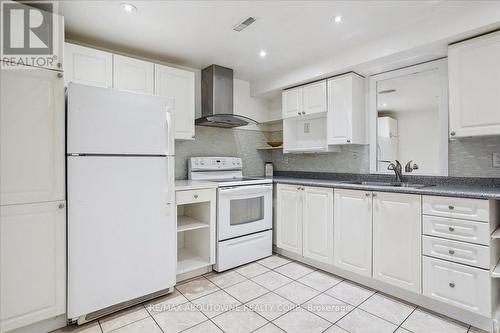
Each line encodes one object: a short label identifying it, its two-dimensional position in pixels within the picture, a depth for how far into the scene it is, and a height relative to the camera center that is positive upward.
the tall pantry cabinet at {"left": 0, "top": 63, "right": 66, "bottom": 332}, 1.63 -0.19
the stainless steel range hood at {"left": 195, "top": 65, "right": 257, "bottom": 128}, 3.21 +0.88
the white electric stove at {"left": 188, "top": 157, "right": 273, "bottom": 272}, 2.76 -0.53
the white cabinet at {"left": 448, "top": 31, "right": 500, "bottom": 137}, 1.95 +0.63
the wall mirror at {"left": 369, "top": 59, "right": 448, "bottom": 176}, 2.49 +0.50
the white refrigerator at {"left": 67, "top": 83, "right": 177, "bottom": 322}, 1.85 -0.23
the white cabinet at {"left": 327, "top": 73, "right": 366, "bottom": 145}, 2.85 +0.64
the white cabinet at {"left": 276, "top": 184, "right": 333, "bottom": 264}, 2.69 -0.60
